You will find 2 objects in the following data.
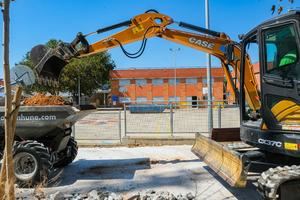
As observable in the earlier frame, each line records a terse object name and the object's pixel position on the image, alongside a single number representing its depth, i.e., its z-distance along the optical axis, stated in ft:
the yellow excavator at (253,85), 11.04
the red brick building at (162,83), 143.56
